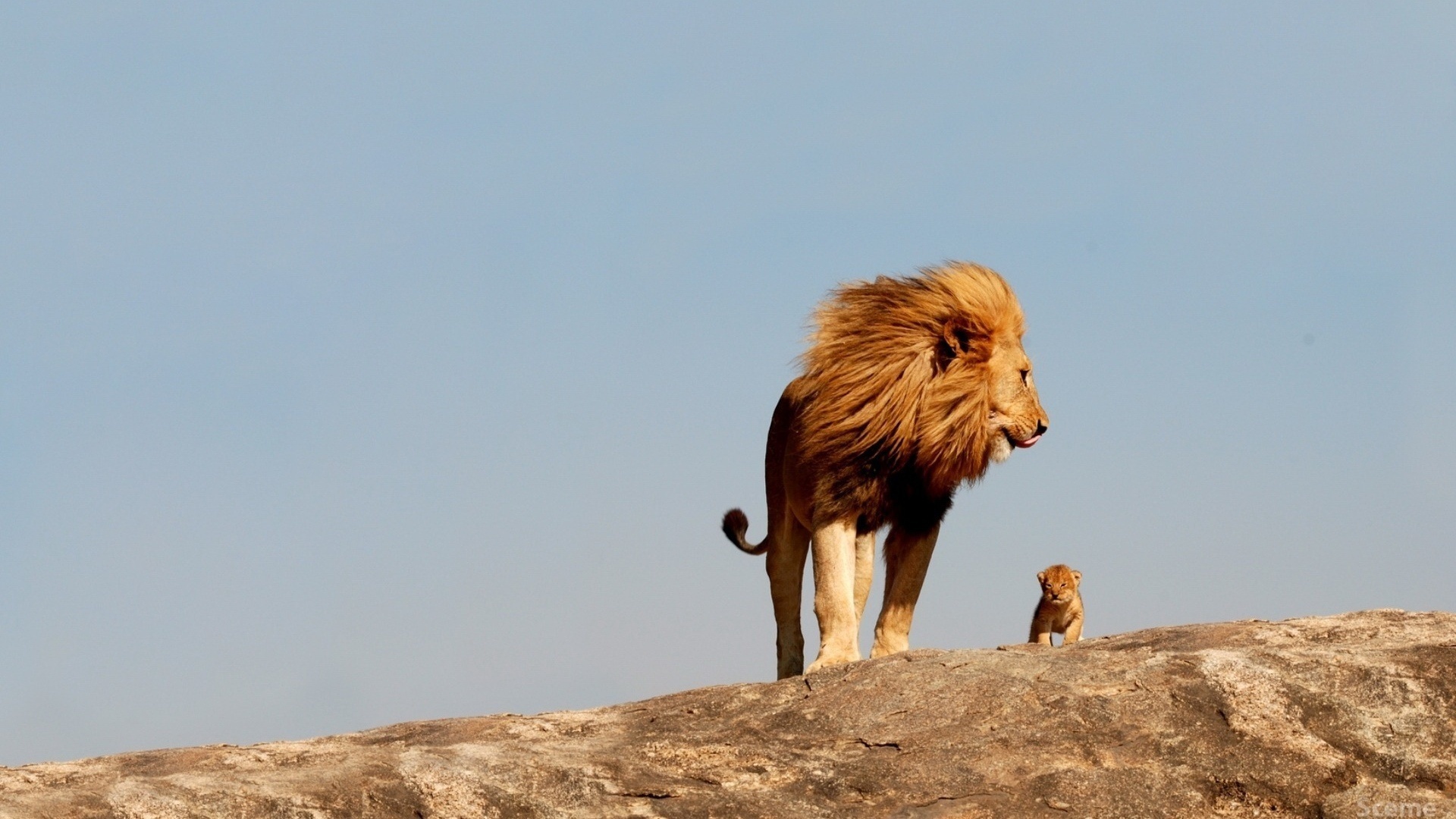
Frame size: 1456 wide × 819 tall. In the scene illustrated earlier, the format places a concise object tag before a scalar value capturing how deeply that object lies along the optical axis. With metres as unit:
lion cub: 21.52
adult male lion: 16.62
